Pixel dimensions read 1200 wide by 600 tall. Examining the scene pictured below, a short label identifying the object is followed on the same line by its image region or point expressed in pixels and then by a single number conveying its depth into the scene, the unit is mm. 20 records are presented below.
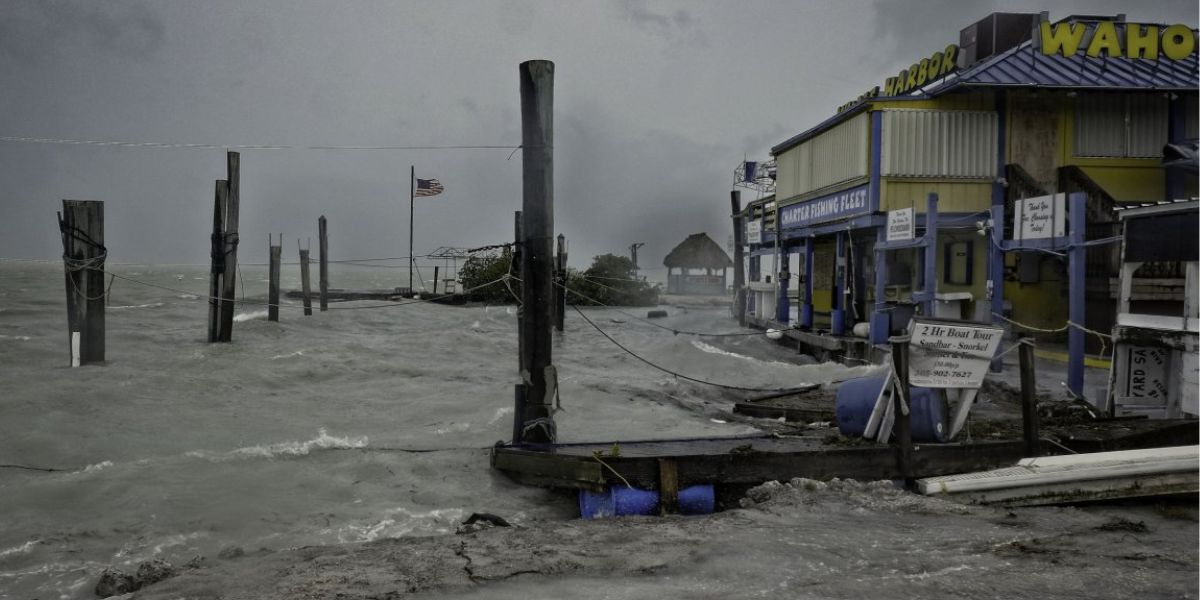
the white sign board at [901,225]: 15812
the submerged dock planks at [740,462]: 7543
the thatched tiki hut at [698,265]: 62281
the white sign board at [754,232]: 28453
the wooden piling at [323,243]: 34812
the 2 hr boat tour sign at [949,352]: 7727
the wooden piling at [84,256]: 15266
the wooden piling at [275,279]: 28641
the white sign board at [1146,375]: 9617
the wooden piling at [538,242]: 8508
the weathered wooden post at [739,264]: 32750
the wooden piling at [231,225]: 19578
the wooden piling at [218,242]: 19484
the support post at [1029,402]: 8109
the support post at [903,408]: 7617
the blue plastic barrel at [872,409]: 8141
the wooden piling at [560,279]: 28312
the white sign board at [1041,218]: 11953
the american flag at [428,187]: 44312
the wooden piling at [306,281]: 33531
